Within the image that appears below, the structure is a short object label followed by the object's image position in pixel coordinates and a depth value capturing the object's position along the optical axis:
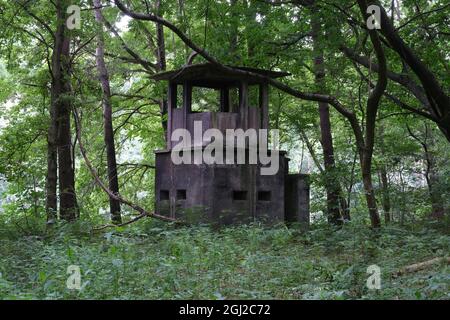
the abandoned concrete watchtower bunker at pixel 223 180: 15.52
